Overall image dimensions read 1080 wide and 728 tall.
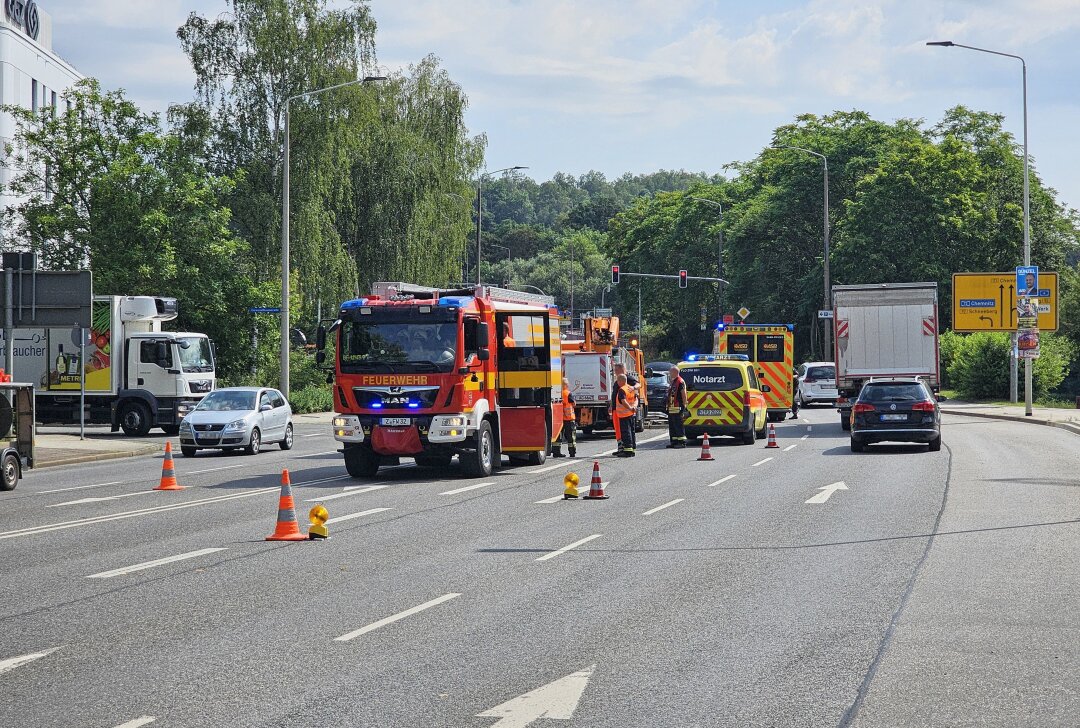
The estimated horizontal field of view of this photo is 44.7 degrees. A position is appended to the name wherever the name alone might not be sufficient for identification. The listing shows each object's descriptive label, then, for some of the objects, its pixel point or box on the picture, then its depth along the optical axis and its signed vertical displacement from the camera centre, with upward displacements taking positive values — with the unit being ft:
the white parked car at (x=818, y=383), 177.78 -0.89
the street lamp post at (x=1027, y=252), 138.31 +13.26
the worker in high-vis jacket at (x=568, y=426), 85.71 -3.31
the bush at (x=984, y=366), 188.75 +1.48
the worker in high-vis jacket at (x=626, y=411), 83.20 -2.18
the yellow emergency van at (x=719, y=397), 102.47 -1.57
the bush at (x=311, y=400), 166.30 -2.82
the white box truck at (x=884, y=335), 114.83 +3.61
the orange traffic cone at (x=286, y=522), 44.57 -4.89
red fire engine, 69.67 +0.06
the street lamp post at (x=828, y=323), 193.01 +8.50
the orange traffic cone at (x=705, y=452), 83.89 -4.83
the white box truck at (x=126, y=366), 118.01 +1.19
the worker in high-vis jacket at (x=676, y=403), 96.48 -1.91
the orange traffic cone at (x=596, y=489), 59.16 -5.07
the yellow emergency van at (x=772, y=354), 137.69 +2.43
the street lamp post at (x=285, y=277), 134.31 +10.44
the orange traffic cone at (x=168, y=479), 66.33 -5.13
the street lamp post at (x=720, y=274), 246.35 +20.80
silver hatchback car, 94.99 -3.15
